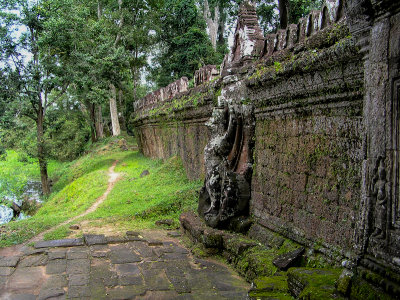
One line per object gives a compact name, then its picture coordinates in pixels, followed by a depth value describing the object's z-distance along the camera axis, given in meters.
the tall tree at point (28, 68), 13.30
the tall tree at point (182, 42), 20.66
